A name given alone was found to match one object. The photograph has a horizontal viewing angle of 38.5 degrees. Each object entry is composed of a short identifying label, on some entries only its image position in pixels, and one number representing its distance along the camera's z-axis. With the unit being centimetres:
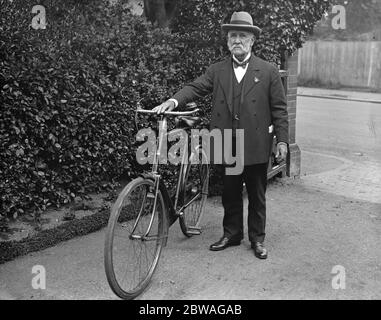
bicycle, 335
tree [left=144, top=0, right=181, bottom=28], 709
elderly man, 414
